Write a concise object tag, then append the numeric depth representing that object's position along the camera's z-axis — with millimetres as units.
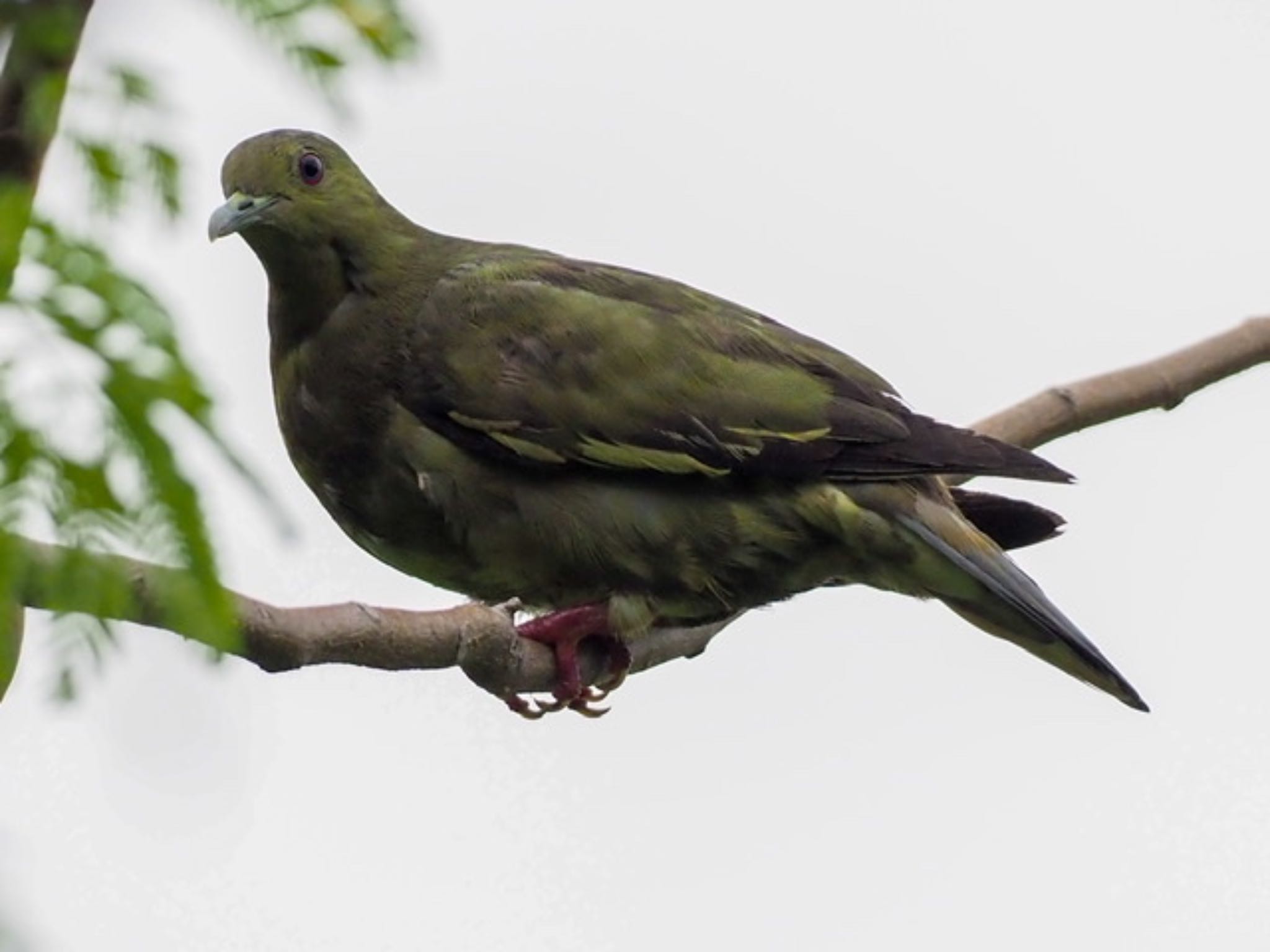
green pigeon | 10867
